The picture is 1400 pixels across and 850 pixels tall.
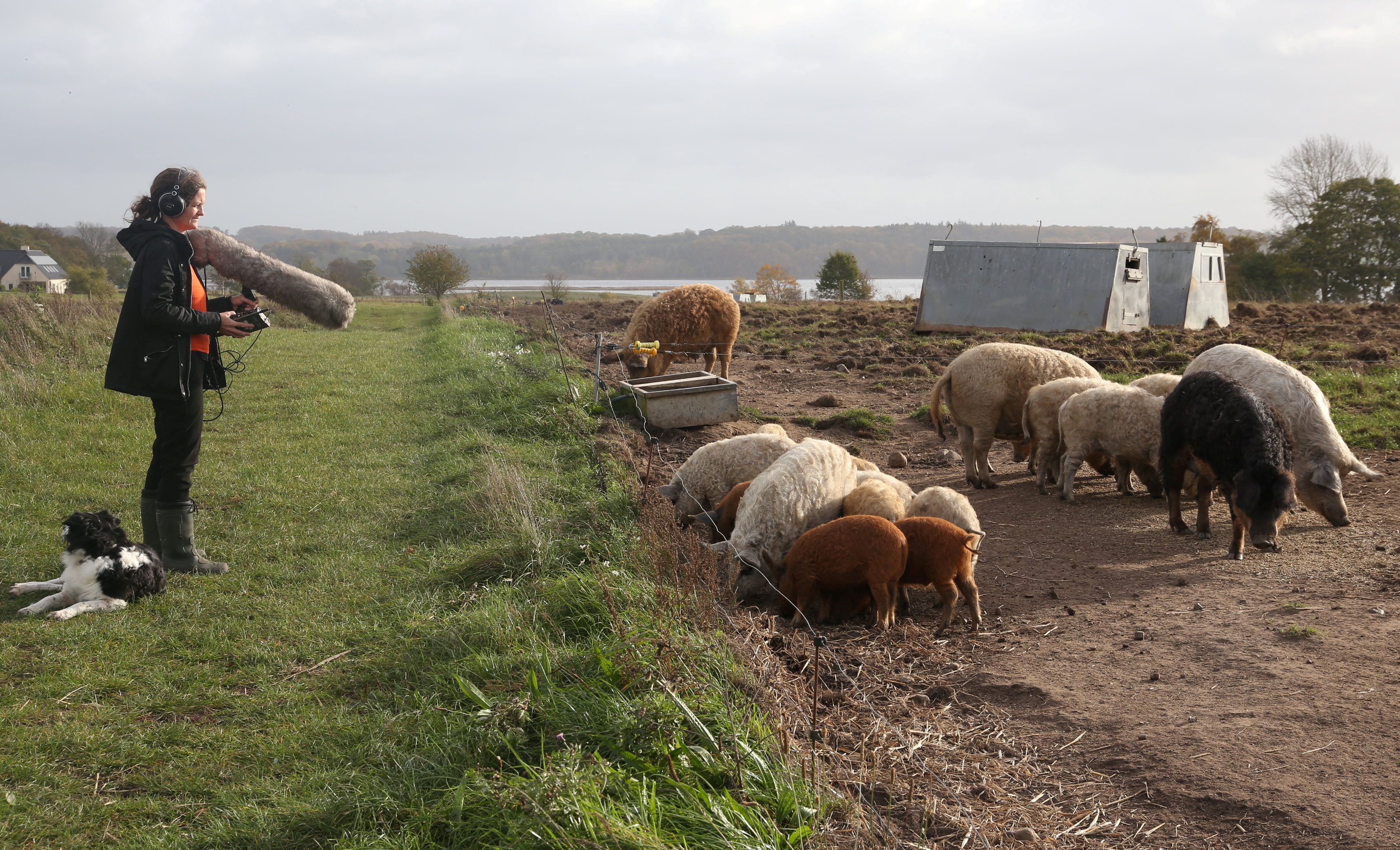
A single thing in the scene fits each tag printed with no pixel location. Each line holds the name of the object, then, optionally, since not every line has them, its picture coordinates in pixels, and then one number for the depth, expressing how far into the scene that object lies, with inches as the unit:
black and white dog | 207.5
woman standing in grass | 211.9
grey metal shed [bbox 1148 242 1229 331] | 964.0
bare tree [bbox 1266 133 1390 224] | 2021.4
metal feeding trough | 412.5
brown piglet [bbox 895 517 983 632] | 209.0
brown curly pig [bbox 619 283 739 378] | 539.2
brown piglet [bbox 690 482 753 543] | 258.2
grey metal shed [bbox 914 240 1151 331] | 869.2
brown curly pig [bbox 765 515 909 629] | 206.7
